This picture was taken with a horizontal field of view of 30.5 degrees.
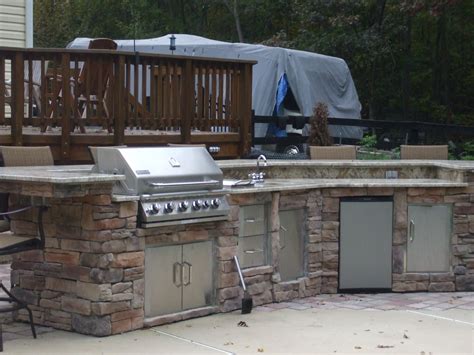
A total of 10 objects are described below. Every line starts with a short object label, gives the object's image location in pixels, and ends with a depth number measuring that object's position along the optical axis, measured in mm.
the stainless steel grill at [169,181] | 6539
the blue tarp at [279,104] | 15250
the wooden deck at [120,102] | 9008
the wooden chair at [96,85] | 9273
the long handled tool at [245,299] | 7316
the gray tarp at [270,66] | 16000
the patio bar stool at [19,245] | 6195
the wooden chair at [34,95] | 9215
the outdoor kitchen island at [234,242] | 6371
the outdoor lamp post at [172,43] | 14522
